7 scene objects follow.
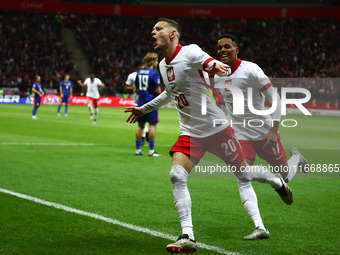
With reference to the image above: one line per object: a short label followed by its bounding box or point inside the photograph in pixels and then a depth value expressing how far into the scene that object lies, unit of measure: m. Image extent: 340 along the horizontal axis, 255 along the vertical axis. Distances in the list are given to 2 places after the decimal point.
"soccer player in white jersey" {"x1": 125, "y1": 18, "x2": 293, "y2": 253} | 5.71
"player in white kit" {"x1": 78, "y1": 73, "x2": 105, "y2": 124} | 27.27
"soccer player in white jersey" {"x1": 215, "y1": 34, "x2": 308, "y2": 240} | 6.36
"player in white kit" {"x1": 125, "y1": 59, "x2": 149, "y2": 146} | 15.48
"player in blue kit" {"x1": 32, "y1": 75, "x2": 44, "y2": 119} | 28.03
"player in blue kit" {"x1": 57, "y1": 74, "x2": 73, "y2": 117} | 30.44
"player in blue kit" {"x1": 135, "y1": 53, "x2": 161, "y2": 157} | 13.93
